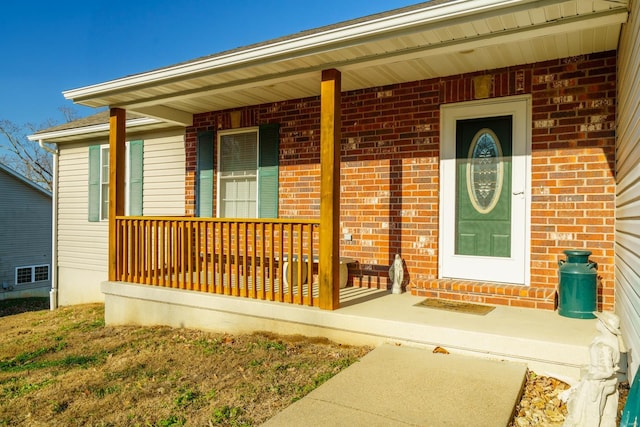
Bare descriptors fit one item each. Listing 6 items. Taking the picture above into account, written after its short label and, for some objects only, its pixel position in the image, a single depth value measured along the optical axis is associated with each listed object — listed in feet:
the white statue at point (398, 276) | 16.62
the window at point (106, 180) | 26.48
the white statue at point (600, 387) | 7.20
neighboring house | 57.21
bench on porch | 17.80
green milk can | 12.64
